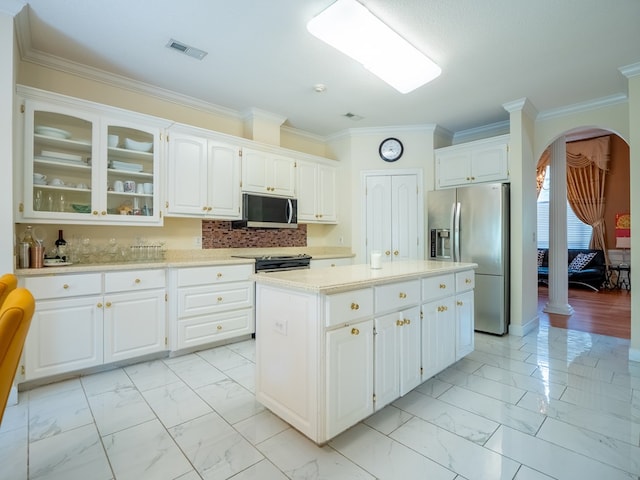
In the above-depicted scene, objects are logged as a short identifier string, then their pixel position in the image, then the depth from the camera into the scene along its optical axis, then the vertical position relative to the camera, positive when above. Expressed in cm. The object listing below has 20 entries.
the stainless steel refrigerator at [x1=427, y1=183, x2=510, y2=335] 369 +0
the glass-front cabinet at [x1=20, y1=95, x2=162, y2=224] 251 +65
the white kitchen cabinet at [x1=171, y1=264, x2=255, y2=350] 302 -62
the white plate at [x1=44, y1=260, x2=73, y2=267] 255 -16
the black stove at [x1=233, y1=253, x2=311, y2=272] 355 -24
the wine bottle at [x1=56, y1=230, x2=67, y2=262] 276 -3
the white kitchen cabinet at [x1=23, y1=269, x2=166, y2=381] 237 -62
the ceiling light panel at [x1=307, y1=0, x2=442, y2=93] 217 +148
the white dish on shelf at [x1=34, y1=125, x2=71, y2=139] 253 +89
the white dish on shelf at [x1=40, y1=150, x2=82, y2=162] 258 +72
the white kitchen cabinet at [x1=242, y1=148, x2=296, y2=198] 378 +85
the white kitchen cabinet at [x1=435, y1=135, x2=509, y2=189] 390 +100
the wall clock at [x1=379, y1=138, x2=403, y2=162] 457 +130
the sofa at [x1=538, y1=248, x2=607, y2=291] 649 -57
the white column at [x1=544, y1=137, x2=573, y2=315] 482 +13
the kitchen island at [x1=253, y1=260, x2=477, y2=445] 168 -59
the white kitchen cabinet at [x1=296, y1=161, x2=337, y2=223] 438 +69
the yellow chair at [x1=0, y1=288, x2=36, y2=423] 94 -27
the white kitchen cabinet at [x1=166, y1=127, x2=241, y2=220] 323 +70
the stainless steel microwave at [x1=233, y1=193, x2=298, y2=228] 373 +36
